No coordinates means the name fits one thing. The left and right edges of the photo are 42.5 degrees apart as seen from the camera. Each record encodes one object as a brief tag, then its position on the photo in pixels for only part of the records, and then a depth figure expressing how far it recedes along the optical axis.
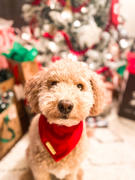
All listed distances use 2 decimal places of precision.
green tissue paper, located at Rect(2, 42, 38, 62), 1.30
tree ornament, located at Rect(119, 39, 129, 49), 1.61
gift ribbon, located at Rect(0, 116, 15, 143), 1.19
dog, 0.70
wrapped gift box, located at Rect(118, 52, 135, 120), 1.49
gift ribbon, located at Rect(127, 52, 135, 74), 1.46
